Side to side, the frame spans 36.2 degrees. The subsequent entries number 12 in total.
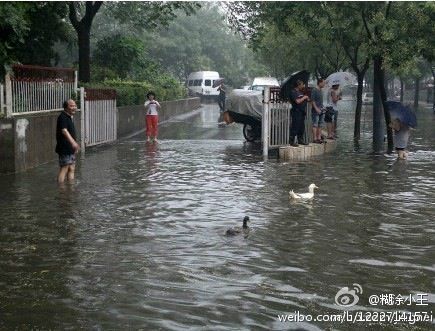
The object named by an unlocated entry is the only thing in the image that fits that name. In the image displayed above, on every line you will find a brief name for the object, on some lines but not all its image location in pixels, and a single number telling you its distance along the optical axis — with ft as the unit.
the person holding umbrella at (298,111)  54.90
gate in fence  61.52
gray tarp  66.95
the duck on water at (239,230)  26.61
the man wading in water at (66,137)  37.88
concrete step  53.57
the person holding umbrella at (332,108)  63.52
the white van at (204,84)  208.33
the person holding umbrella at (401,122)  52.24
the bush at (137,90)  79.99
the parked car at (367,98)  206.16
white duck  34.01
